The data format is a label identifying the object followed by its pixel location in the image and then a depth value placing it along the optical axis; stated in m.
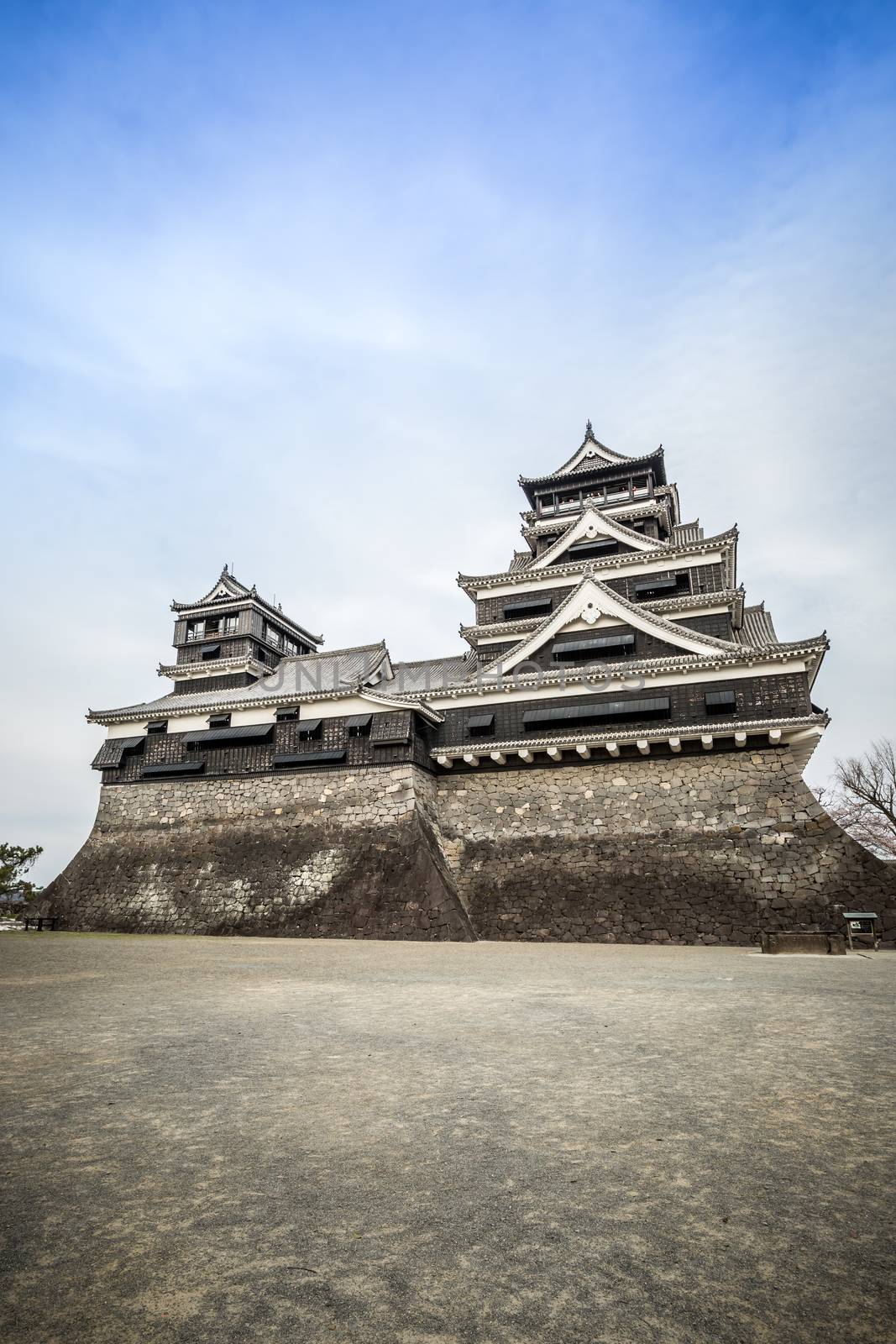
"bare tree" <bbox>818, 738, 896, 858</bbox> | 35.31
